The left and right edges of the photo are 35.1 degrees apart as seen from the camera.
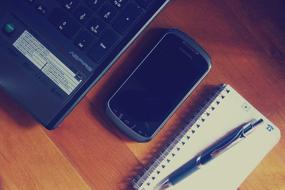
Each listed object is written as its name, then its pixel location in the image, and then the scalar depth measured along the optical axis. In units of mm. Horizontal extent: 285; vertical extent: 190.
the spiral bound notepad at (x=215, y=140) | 619
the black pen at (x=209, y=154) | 616
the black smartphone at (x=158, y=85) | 618
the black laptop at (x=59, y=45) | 588
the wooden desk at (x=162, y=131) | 626
